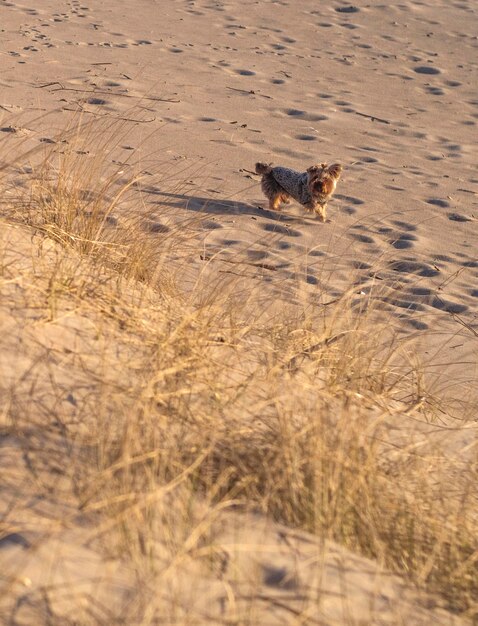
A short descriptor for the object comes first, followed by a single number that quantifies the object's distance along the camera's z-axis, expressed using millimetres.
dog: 11398
